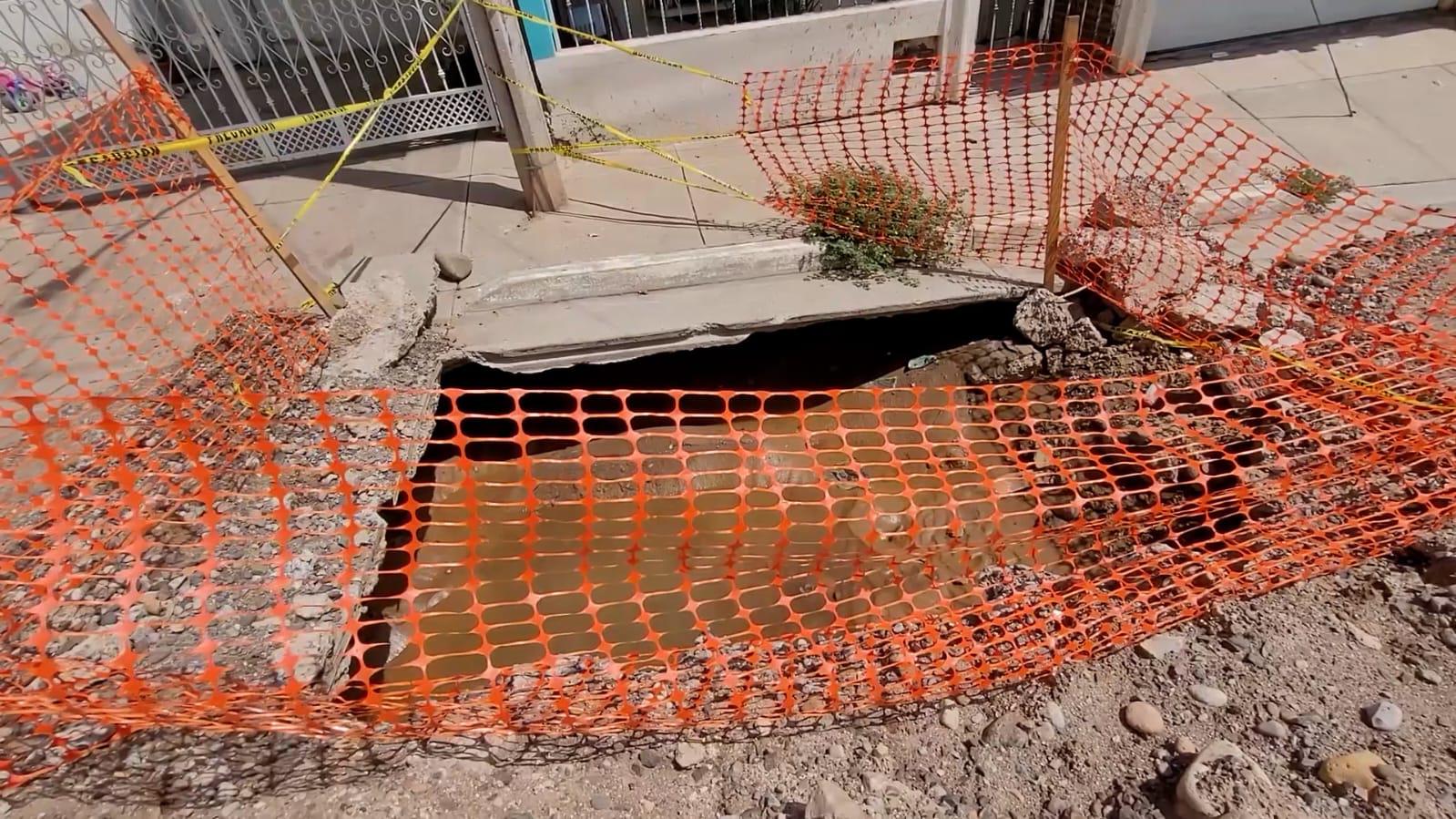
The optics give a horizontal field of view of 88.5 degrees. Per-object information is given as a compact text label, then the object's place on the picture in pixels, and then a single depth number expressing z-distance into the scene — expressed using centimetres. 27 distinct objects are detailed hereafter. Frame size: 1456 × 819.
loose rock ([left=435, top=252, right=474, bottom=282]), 507
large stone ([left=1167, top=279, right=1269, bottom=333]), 432
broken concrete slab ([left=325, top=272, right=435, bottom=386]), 438
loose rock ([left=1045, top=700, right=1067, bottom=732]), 285
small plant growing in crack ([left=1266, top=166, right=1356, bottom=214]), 530
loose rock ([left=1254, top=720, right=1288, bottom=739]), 265
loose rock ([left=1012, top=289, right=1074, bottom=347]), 477
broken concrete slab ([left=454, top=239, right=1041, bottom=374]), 466
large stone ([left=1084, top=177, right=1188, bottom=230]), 500
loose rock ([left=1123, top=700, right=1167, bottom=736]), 276
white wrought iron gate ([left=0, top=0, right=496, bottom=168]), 594
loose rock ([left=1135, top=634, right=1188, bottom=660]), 300
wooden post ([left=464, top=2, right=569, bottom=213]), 485
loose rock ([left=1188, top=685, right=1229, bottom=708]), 281
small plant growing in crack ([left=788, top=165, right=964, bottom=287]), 499
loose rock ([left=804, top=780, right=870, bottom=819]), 255
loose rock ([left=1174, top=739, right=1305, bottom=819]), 241
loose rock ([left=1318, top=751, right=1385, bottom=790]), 245
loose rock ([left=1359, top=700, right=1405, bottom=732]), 261
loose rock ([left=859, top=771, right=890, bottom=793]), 270
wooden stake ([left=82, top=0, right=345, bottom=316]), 354
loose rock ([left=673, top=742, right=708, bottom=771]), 286
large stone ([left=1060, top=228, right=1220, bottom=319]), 455
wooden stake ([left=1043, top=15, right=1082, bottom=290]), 383
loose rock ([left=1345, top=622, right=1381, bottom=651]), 290
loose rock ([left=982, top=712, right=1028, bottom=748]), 282
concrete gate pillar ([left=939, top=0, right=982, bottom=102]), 659
